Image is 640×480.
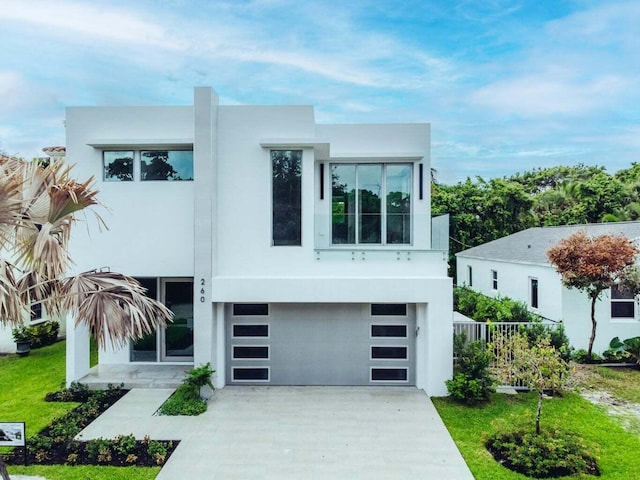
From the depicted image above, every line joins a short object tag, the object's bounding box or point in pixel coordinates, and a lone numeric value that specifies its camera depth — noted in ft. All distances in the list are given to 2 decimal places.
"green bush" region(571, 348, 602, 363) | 42.60
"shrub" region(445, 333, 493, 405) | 31.99
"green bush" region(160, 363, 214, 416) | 30.55
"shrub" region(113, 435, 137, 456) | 24.37
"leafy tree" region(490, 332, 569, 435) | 25.88
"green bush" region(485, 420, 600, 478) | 22.57
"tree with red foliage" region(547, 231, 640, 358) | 39.32
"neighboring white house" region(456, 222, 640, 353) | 43.96
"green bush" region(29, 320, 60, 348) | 48.44
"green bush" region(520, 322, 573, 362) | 35.73
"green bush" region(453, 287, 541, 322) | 44.16
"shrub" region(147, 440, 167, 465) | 23.56
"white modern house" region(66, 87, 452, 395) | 34.37
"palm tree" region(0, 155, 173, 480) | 17.79
